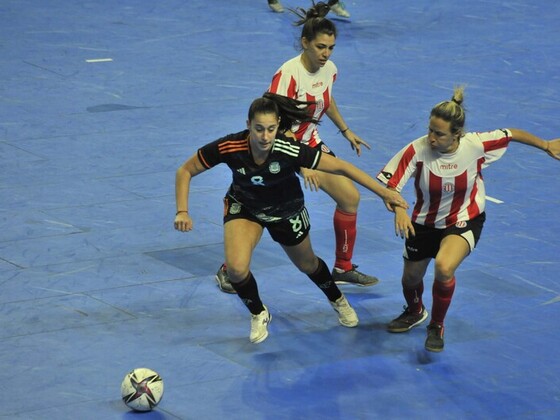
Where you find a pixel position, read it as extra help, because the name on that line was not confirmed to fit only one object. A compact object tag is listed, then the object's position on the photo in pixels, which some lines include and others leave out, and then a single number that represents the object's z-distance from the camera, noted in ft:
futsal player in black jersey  48.85
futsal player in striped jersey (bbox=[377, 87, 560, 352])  50.57
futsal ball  44.45
